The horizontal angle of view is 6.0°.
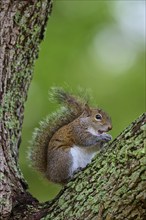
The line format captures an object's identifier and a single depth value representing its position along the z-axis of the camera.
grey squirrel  6.65
